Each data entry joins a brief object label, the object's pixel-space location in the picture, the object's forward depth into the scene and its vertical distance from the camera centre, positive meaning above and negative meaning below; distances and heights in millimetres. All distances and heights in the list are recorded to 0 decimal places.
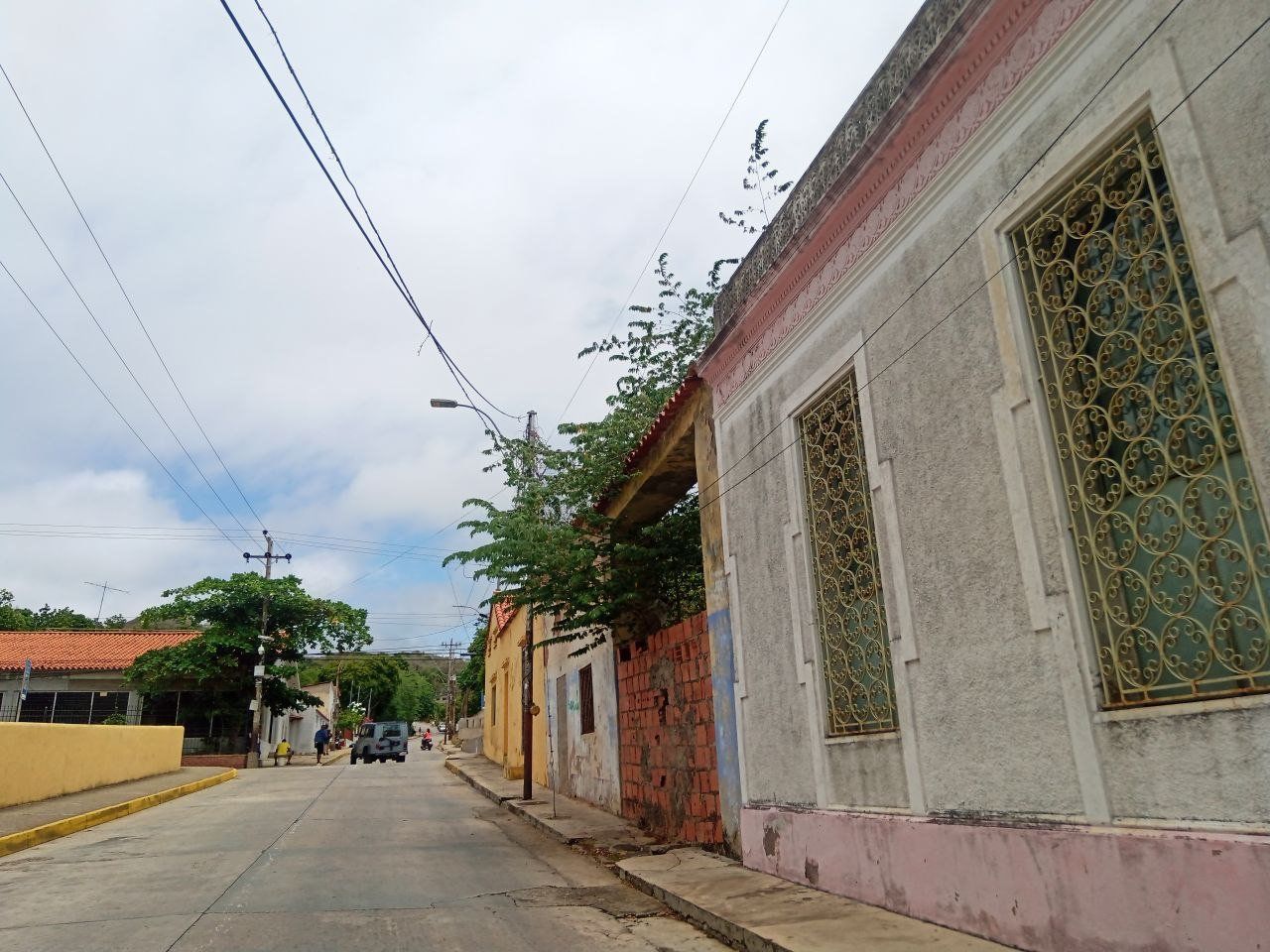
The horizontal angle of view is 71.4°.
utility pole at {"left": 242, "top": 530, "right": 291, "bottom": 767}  29625 +1662
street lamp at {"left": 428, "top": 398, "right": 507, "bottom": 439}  14273 +5335
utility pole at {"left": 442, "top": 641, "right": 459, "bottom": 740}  71000 +3988
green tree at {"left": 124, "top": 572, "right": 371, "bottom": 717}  29234 +3709
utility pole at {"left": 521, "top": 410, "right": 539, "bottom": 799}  14758 +635
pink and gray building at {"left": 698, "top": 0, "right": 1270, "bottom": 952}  3537 +1152
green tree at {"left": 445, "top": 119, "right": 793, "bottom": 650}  10969 +2561
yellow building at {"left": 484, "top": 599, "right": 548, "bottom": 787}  19333 +1306
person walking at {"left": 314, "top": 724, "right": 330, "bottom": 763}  35594 +537
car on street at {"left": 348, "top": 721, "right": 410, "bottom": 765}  38625 +346
